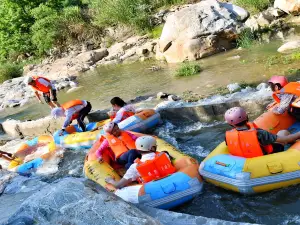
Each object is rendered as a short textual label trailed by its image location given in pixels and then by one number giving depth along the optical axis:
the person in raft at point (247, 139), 4.55
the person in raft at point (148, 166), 4.66
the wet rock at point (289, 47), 10.26
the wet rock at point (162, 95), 9.19
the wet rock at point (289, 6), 13.12
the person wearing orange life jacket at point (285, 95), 5.48
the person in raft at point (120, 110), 7.64
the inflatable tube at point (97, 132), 7.49
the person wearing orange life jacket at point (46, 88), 9.42
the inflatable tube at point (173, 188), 4.55
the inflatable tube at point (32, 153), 7.42
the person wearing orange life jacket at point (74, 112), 8.17
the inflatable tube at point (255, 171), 4.39
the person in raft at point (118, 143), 5.74
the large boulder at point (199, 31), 12.62
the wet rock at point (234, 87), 8.12
